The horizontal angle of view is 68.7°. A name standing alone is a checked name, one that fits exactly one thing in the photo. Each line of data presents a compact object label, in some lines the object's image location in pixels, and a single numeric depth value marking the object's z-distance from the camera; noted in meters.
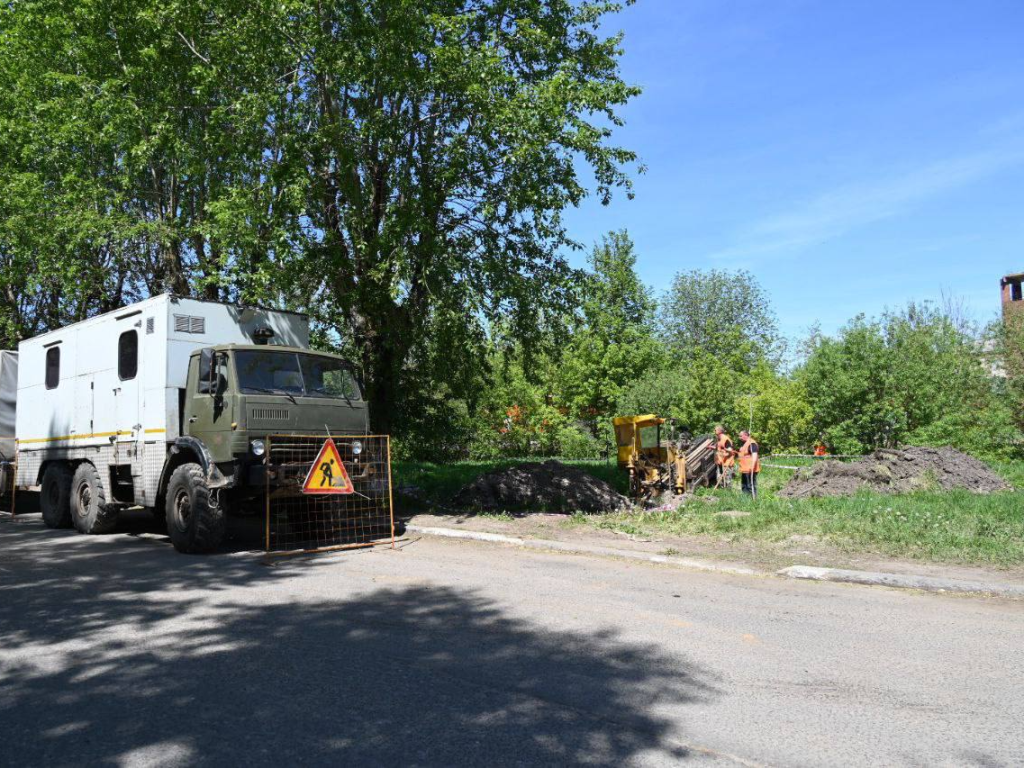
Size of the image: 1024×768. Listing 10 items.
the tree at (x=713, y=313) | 68.00
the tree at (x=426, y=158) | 12.07
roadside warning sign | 9.84
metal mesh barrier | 9.97
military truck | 9.89
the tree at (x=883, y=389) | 30.20
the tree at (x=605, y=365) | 45.78
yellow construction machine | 17.14
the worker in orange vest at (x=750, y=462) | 15.53
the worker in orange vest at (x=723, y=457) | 18.31
